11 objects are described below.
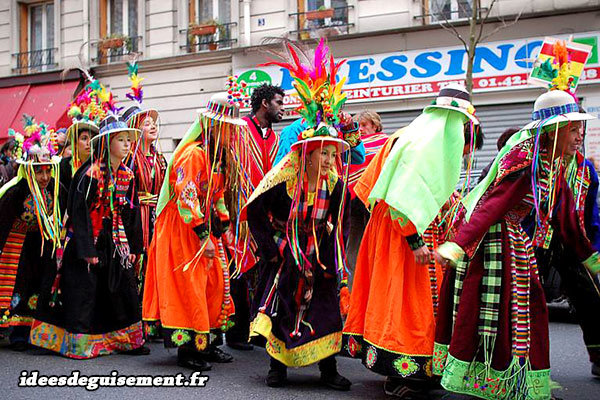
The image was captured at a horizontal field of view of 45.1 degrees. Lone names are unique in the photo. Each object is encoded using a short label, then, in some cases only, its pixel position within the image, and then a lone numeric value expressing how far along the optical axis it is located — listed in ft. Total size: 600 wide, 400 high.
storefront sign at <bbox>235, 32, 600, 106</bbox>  41.45
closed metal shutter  42.73
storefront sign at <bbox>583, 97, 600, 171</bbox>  40.29
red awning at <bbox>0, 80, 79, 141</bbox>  54.54
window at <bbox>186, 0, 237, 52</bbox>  51.11
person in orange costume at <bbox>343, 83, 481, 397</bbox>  13.46
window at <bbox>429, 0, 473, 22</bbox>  44.06
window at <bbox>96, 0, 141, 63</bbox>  54.24
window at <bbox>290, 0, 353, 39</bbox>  46.96
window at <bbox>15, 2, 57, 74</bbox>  58.59
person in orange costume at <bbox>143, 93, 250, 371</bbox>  16.76
